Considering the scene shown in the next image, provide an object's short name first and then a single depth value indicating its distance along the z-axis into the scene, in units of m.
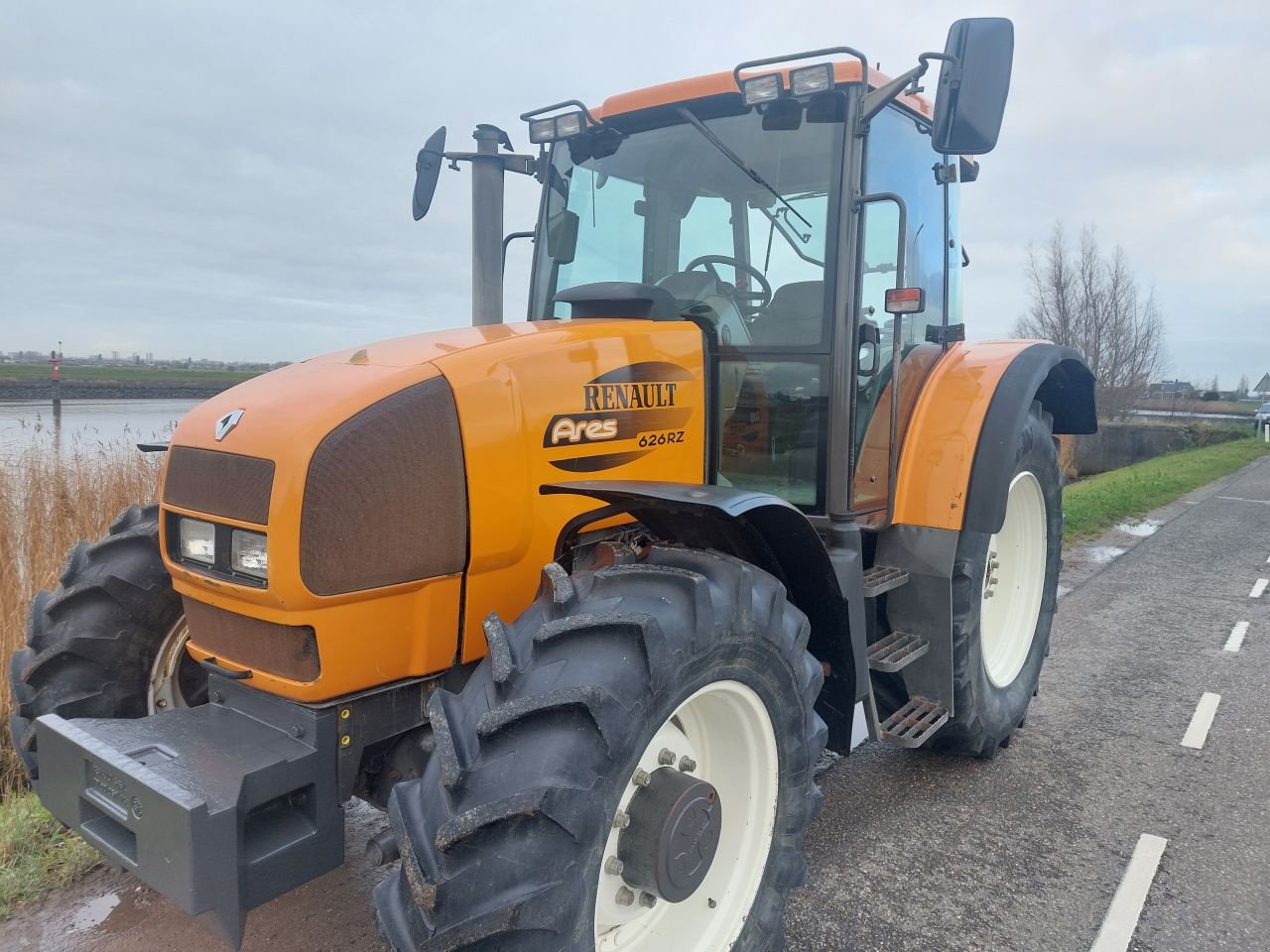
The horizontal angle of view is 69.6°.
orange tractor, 1.85
